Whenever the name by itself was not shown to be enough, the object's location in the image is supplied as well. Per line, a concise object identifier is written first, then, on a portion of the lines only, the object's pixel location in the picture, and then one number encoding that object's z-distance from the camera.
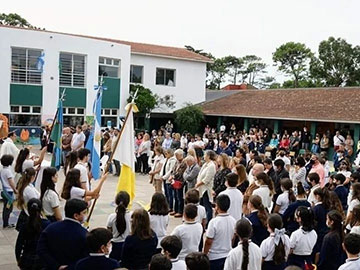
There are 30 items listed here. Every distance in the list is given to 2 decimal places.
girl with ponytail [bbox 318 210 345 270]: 5.11
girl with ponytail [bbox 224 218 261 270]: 4.26
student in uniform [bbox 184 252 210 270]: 3.53
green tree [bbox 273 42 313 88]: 50.31
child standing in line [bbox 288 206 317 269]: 5.31
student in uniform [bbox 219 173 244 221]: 6.42
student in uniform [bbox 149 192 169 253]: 5.24
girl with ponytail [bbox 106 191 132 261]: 5.12
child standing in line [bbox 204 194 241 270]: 5.05
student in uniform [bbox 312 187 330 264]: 6.18
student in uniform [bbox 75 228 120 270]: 3.58
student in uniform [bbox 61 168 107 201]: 5.87
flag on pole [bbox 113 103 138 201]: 7.67
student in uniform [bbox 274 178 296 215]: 6.81
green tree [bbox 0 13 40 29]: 48.64
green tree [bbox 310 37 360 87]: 43.56
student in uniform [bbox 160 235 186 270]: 3.92
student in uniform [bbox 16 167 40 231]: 5.91
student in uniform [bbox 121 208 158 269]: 4.46
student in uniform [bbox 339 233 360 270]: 4.25
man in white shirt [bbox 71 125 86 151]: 13.61
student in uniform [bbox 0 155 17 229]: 7.61
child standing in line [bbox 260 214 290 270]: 4.87
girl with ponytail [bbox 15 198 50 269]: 4.86
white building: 23.92
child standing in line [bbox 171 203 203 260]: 4.84
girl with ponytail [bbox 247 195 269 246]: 5.47
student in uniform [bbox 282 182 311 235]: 6.35
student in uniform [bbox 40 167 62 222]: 5.52
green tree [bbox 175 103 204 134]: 28.80
